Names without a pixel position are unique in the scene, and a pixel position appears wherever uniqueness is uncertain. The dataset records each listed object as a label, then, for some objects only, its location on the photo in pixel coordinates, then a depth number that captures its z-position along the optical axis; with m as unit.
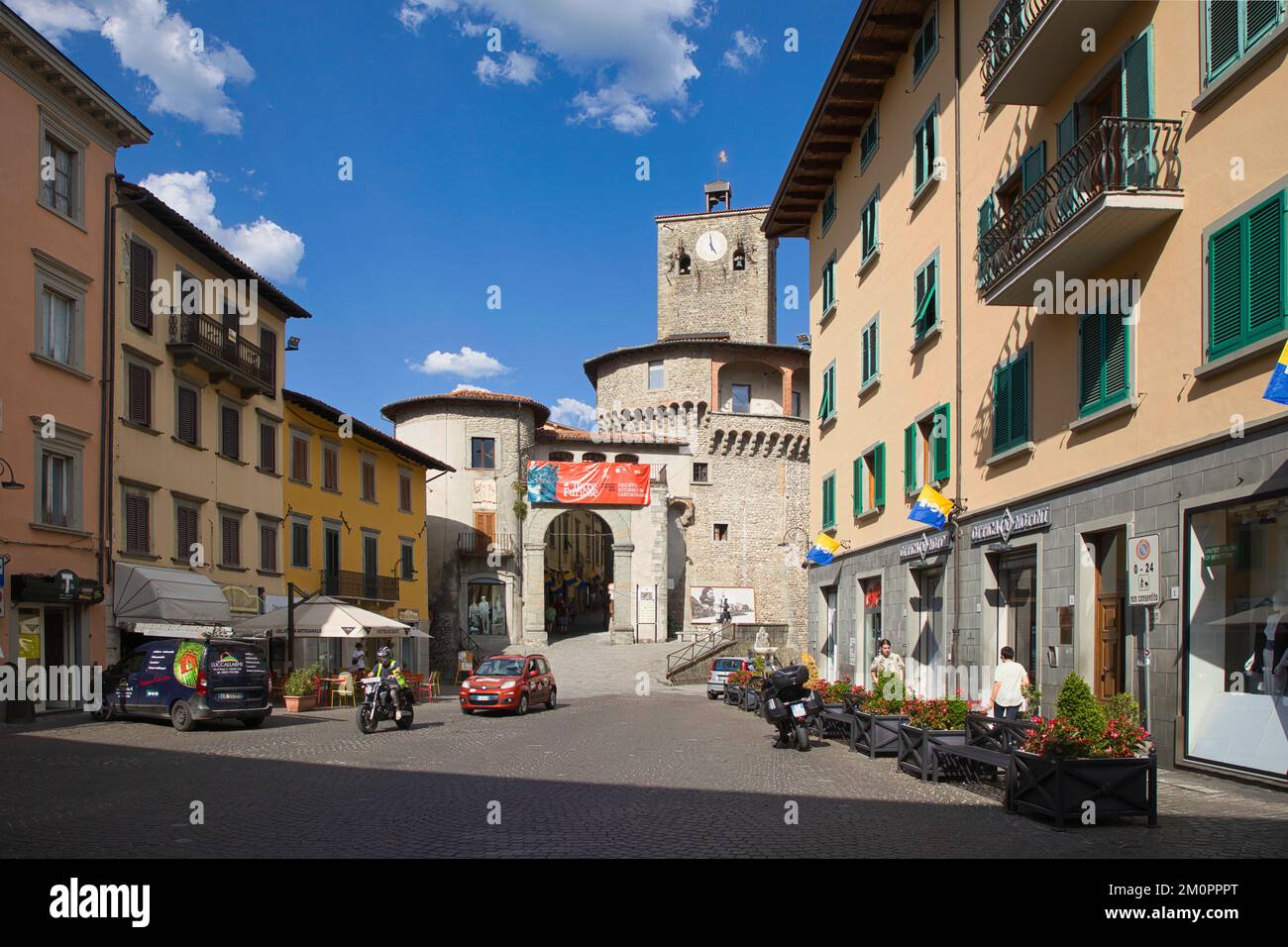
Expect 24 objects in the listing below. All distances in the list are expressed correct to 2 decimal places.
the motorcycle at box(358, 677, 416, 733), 21.80
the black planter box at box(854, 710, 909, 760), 15.94
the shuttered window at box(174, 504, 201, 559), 30.36
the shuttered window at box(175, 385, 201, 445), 30.70
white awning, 26.78
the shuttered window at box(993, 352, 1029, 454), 17.70
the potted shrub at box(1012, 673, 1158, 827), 9.77
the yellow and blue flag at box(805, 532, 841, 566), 29.24
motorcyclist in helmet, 22.44
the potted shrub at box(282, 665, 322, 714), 28.44
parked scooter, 17.48
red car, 27.38
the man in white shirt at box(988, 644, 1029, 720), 15.18
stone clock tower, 70.25
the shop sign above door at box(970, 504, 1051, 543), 16.88
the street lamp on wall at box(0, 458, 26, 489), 21.51
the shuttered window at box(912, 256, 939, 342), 21.62
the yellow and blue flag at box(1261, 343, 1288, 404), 9.95
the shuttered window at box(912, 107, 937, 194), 22.09
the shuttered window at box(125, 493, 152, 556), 27.78
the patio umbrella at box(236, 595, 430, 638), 28.12
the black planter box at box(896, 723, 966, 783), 13.33
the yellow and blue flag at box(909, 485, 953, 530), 19.97
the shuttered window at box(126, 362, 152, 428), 28.19
